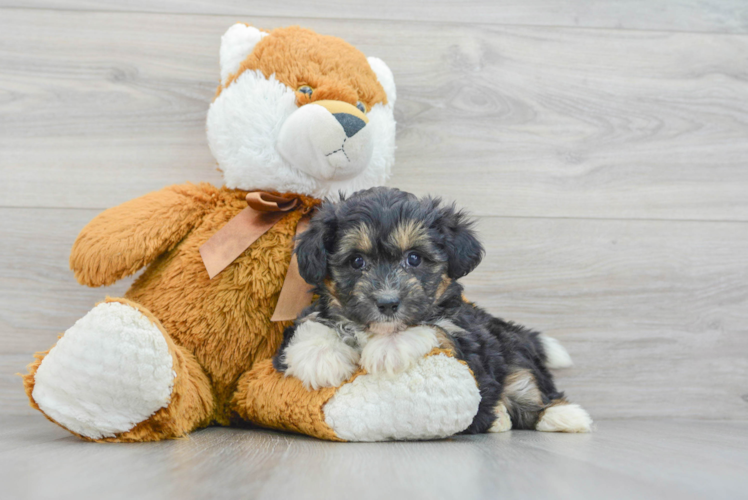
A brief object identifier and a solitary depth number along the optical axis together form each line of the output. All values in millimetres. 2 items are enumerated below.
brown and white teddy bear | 620
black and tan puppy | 618
